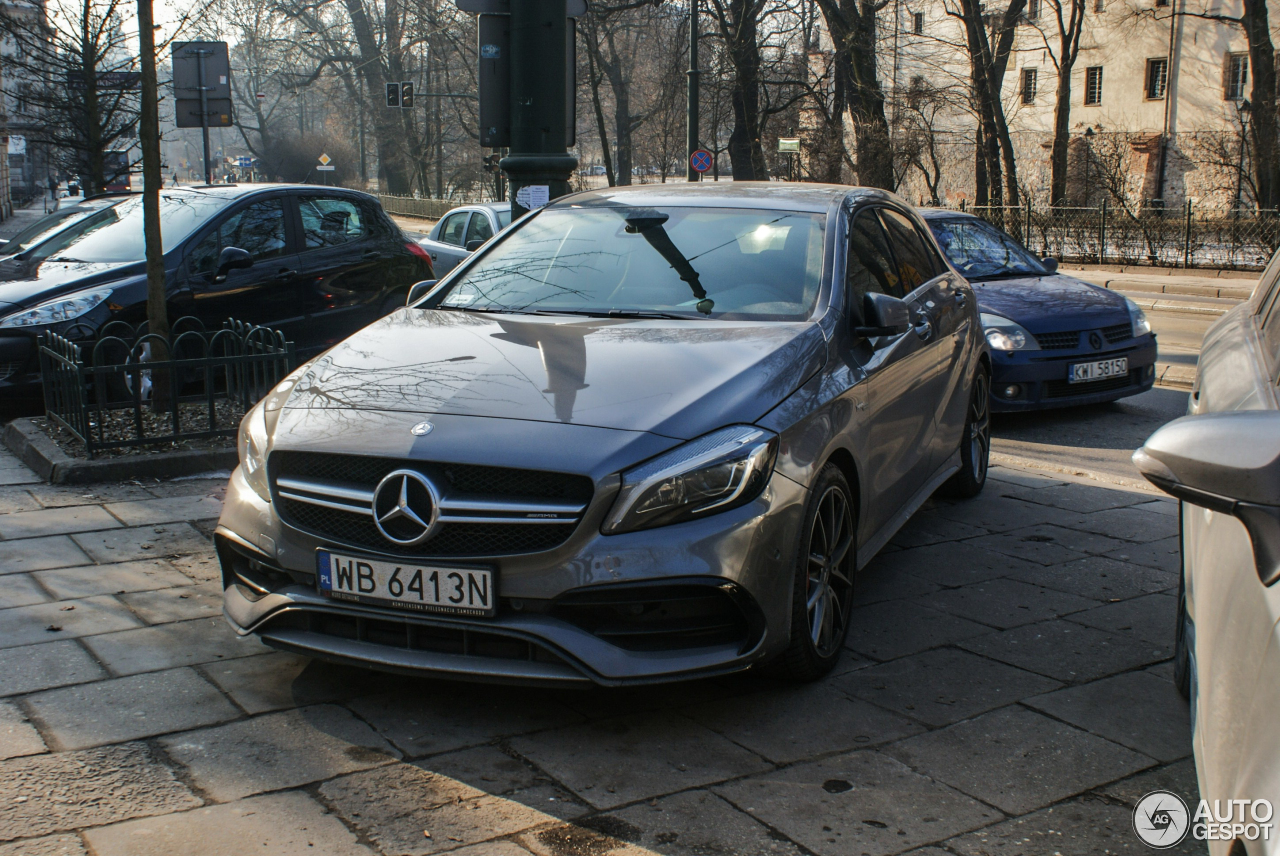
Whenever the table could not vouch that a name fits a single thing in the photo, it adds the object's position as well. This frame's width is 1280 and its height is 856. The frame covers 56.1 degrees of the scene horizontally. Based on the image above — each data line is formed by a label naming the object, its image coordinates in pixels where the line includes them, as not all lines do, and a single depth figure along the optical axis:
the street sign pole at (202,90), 15.70
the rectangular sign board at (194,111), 15.88
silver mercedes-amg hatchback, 3.20
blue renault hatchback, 8.36
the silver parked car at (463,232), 14.05
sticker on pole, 7.36
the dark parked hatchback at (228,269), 7.94
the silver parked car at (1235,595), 1.63
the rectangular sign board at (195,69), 15.63
